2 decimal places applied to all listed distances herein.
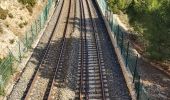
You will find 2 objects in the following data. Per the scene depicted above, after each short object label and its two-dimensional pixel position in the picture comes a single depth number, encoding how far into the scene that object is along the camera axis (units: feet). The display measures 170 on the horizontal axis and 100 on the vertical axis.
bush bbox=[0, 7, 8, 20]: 140.18
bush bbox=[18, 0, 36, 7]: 172.70
